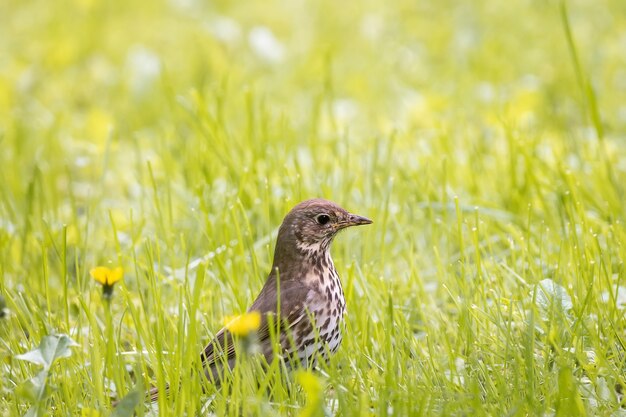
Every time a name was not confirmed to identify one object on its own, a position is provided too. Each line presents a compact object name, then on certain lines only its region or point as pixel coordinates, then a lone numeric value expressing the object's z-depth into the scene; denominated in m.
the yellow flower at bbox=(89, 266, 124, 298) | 6.11
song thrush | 7.06
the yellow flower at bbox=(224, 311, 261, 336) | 5.63
